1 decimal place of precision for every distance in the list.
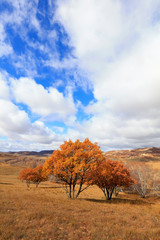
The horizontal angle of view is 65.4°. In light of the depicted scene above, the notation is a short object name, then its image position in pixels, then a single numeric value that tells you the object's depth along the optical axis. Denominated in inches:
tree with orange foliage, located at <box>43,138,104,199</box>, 874.6
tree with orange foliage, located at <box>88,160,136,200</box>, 1090.3
